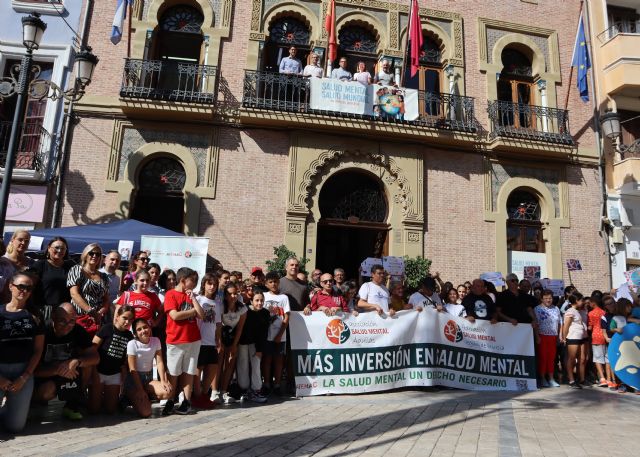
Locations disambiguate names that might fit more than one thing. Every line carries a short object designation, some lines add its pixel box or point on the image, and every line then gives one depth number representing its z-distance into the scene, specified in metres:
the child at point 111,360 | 5.34
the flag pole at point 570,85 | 15.20
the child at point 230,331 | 6.48
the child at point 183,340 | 5.68
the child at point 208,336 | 6.09
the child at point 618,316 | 8.81
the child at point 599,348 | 9.05
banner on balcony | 13.09
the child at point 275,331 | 6.98
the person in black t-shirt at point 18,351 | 4.45
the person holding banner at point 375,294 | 7.78
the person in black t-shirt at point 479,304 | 8.38
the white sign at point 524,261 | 14.06
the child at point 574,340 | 9.08
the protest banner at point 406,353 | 7.12
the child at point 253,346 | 6.56
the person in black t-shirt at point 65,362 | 4.94
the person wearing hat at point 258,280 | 7.73
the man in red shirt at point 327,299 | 7.51
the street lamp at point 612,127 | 13.59
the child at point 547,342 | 8.91
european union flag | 14.63
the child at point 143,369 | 5.34
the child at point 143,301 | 5.79
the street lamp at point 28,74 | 8.33
